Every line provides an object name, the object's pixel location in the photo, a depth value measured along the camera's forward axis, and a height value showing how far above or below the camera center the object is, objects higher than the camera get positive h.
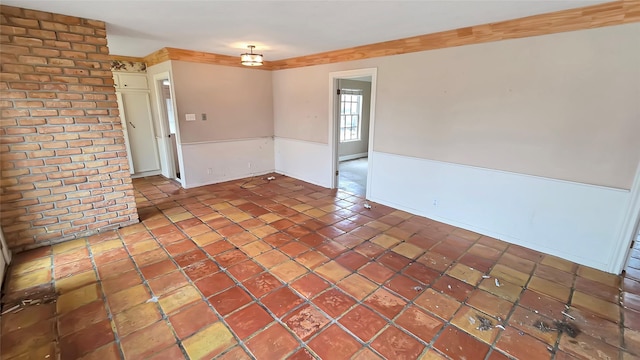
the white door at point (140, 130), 5.50 -0.36
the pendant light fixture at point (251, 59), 4.07 +0.75
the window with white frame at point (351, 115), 7.88 -0.07
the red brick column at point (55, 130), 2.77 -0.19
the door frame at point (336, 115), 4.28 -0.03
